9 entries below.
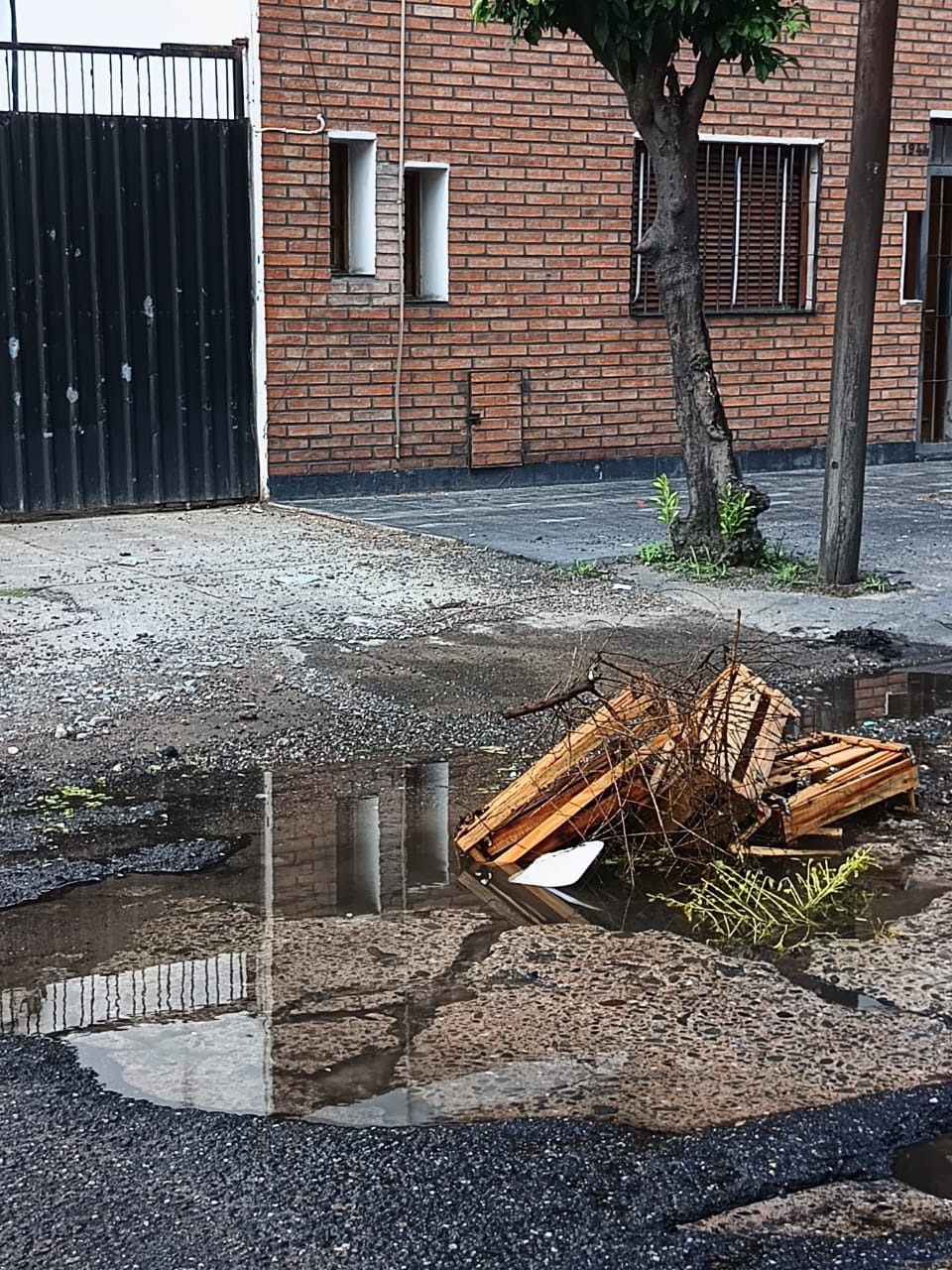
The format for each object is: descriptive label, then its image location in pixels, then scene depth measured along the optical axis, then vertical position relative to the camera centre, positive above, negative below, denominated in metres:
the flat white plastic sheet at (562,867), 4.52 -1.50
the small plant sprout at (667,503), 9.01 -0.93
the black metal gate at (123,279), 10.31 +0.37
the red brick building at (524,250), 11.29 +0.67
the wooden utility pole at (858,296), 7.79 +0.22
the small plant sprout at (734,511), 8.66 -0.93
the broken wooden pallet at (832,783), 4.83 -1.37
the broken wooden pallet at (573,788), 4.71 -1.34
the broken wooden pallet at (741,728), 4.74 -1.23
